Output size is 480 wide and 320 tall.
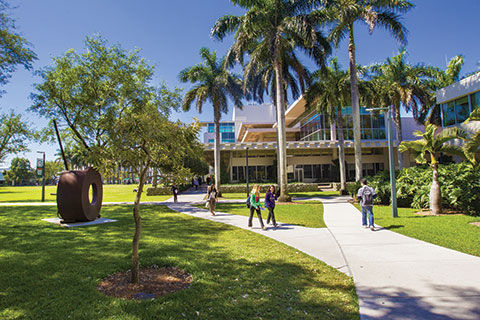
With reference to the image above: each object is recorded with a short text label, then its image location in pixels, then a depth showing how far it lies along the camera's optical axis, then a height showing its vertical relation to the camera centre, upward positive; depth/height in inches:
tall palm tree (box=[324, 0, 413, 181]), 679.1 +381.2
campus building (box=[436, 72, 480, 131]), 758.5 +208.3
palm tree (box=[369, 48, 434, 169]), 988.6 +309.5
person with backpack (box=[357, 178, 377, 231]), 362.9 -30.1
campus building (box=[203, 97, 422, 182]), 1358.3 +109.8
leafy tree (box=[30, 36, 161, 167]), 642.8 +210.9
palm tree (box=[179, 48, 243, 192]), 927.7 +297.9
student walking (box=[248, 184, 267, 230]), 381.5 -31.6
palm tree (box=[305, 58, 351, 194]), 938.1 +272.5
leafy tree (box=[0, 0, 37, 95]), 404.5 +194.6
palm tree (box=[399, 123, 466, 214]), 468.4 +46.5
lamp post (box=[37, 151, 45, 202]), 1014.4 +31.1
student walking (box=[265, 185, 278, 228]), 394.6 -34.3
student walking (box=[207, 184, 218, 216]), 521.7 -36.8
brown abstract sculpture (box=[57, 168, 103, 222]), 426.3 -23.5
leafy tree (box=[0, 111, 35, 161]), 1056.8 +180.2
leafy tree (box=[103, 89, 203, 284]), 185.2 +23.3
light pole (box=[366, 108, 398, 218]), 449.1 -5.6
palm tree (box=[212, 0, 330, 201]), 691.4 +356.4
